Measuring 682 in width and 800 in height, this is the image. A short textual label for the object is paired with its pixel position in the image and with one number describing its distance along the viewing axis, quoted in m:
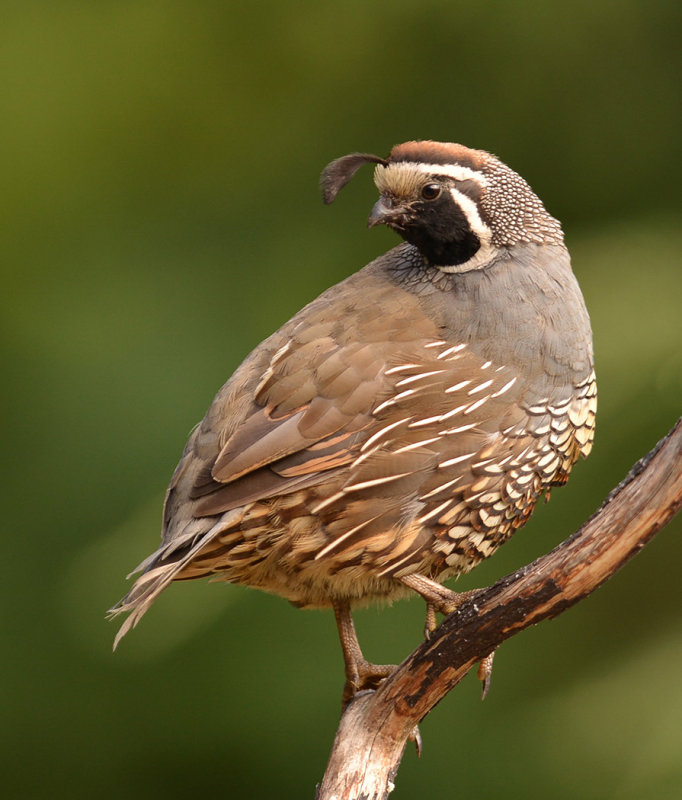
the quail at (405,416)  5.47
